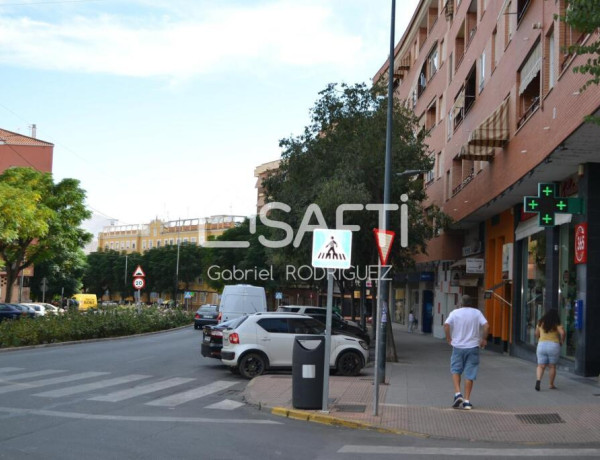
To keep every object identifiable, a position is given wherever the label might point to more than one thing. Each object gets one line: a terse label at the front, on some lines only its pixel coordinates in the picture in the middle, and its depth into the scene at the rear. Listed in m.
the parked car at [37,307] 46.91
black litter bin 11.66
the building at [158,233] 115.81
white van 28.41
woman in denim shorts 14.00
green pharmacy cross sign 16.53
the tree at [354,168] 22.89
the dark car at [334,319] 24.97
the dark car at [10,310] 42.47
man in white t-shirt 11.66
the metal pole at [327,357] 11.43
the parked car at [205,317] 41.97
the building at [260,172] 93.01
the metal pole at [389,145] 15.53
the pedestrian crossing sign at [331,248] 11.70
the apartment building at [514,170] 16.17
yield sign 12.48
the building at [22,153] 62.17
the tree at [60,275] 59.38
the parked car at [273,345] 16.80
